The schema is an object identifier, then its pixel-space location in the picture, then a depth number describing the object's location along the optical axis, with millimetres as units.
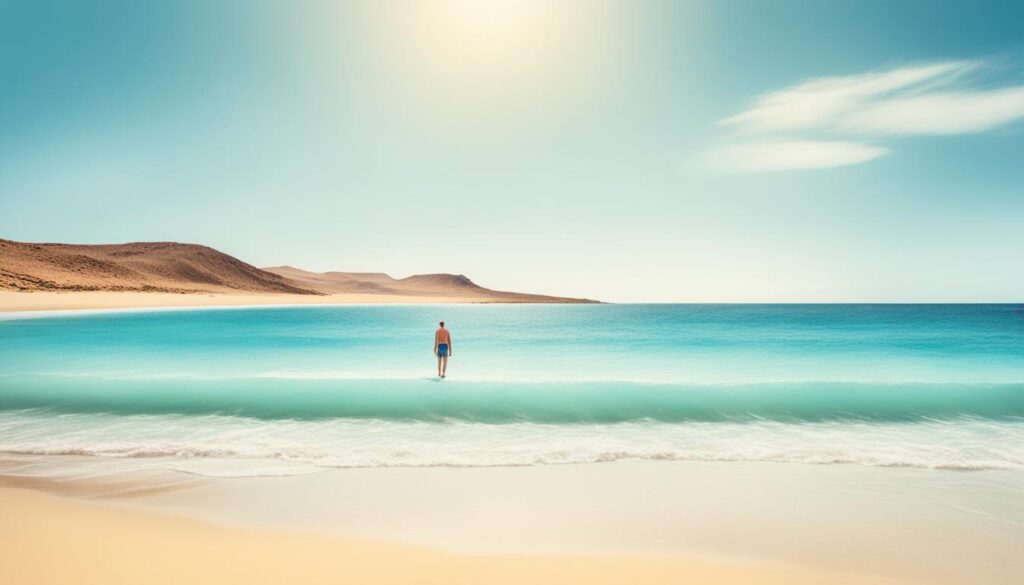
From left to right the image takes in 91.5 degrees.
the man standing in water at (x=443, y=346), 11922
